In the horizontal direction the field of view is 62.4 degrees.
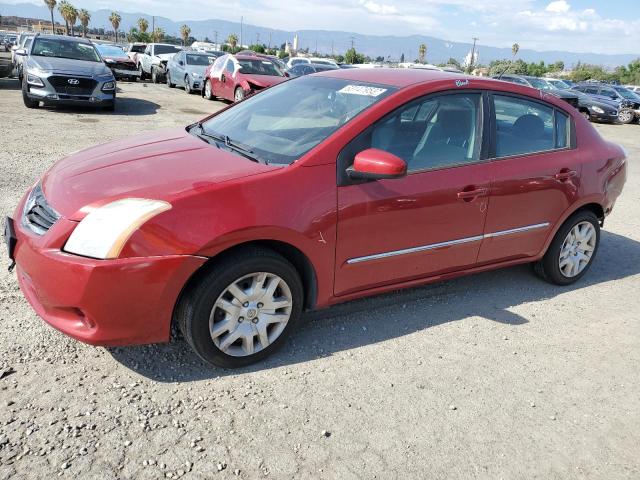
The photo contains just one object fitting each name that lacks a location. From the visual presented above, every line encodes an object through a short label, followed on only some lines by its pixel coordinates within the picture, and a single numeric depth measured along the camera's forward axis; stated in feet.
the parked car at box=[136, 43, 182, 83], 71.67
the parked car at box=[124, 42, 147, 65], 84.52
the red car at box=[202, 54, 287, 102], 47.75
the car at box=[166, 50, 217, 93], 59.93
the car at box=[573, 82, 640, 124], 75.82
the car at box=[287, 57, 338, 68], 87.61
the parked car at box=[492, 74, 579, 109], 70.79
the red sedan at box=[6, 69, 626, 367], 8.62
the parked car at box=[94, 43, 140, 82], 67.36
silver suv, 36.65
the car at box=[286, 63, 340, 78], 65.72
